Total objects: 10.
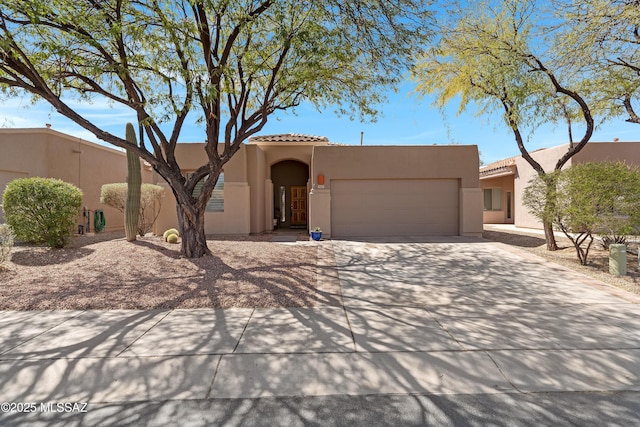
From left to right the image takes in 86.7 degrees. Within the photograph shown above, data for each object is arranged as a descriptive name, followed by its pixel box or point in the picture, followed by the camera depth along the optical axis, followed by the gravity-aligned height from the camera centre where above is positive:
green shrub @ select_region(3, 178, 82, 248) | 9.89 -0.02
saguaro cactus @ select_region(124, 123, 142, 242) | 11.19 +0.54
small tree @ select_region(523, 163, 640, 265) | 7.98 +0.18
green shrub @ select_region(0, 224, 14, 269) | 7.97 -0.87
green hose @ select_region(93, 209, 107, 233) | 15.93 -0.57
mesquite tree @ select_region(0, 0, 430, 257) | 7.14 +3.75
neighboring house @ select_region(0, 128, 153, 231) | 14.77 +2.26
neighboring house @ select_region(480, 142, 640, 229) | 15.45 +2.07
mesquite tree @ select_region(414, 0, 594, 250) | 9.93 +4.17
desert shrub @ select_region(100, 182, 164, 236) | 12.81 +0.49
